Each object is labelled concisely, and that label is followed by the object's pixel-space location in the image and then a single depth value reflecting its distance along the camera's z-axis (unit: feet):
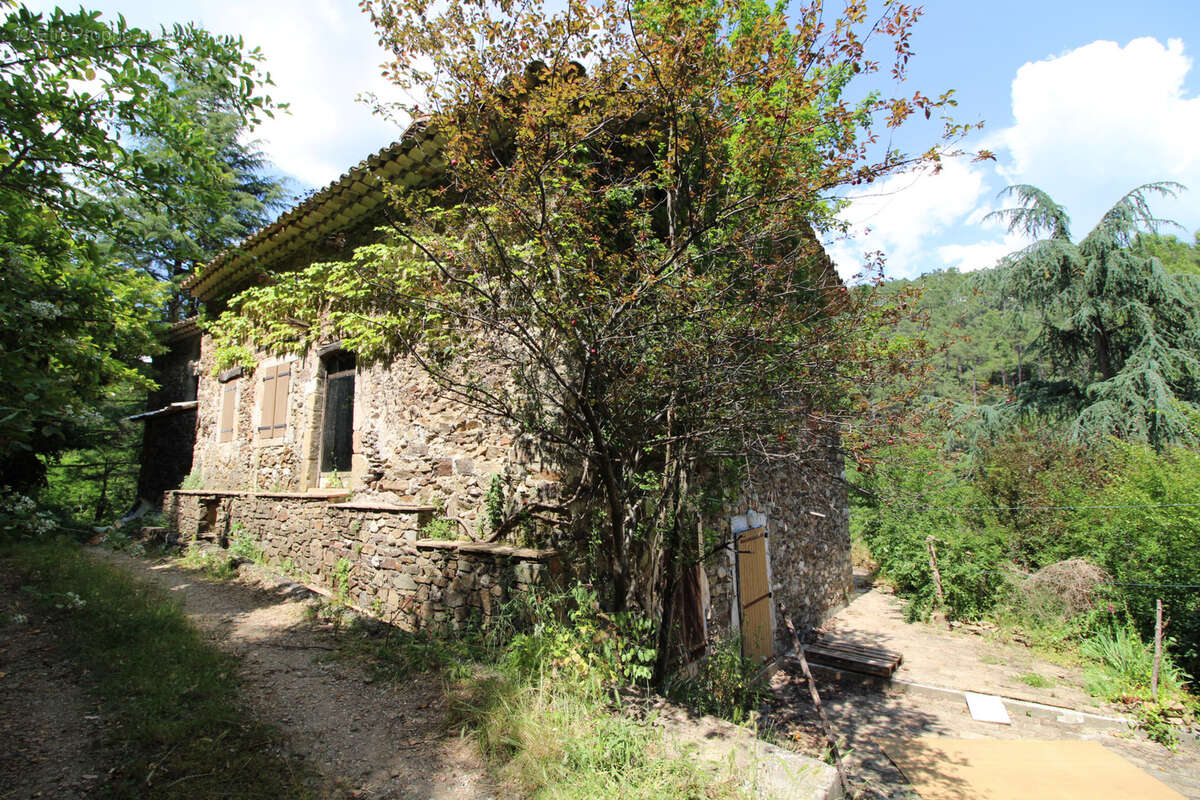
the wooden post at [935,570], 32.42
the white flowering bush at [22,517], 10.10
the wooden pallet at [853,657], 23.66
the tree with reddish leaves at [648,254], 11.40
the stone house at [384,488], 15.74
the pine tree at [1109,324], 35.17
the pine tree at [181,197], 11.22
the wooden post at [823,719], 10.55
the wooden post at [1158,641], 20.52
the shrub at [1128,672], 21.01
